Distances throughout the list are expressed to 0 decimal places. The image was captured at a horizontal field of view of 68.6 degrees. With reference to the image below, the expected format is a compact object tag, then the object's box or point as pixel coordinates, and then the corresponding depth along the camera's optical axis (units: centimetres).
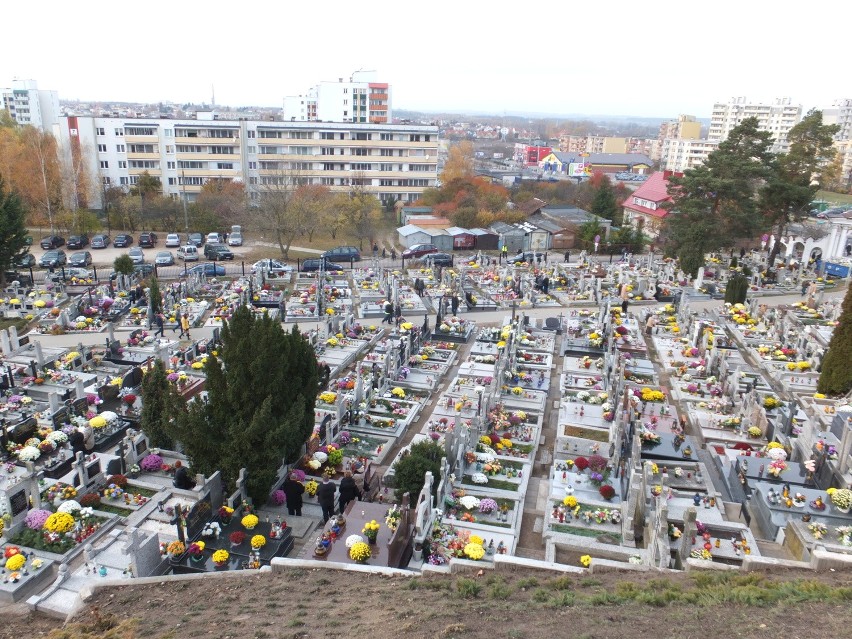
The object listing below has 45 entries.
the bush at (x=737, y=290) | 3672
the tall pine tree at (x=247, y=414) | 1594
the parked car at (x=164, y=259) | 4469
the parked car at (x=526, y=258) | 4756
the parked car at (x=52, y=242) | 4987
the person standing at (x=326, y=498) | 1560
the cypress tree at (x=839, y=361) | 2345
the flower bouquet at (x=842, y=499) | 1596
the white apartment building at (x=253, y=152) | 6681
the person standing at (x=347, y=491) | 1612
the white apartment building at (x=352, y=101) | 10694
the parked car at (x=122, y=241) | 5156
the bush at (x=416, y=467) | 1623
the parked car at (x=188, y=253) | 4734
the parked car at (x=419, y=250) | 5006
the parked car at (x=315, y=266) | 4500
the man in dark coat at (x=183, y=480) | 1647
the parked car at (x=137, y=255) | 4569
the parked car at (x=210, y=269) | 4162
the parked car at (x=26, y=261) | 3853
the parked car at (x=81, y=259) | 4431
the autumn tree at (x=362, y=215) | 5484
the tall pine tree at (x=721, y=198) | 4156
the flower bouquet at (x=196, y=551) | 1405
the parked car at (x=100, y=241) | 5069
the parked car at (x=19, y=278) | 3832
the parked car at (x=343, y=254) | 4784
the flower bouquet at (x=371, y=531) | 1445
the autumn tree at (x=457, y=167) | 7844
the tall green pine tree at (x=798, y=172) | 4412
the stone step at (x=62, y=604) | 1234
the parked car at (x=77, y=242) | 5044
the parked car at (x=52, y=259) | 4319
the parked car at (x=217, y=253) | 4689
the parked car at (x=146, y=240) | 5172
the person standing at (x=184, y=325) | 2964
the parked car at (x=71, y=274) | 3831
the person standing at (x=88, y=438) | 1895
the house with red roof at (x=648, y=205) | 6110
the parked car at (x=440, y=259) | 4738
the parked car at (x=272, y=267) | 4216
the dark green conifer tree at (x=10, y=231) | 3700
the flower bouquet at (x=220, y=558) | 1395
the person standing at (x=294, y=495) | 1614
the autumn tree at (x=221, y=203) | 5694
